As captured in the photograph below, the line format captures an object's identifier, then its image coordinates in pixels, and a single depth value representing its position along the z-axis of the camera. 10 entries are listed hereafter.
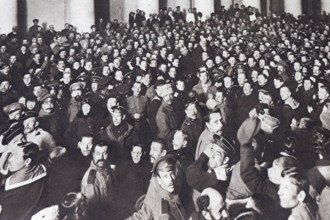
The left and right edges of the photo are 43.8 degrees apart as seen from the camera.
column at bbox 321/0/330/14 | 7.71
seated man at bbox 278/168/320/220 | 2.96
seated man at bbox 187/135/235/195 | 3.33
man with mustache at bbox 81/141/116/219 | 3.33
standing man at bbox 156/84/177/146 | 4.24
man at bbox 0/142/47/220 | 3.18
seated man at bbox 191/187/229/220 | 2.98
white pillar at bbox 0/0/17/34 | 7.08
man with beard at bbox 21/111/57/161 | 3.85
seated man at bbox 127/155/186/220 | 3.21
